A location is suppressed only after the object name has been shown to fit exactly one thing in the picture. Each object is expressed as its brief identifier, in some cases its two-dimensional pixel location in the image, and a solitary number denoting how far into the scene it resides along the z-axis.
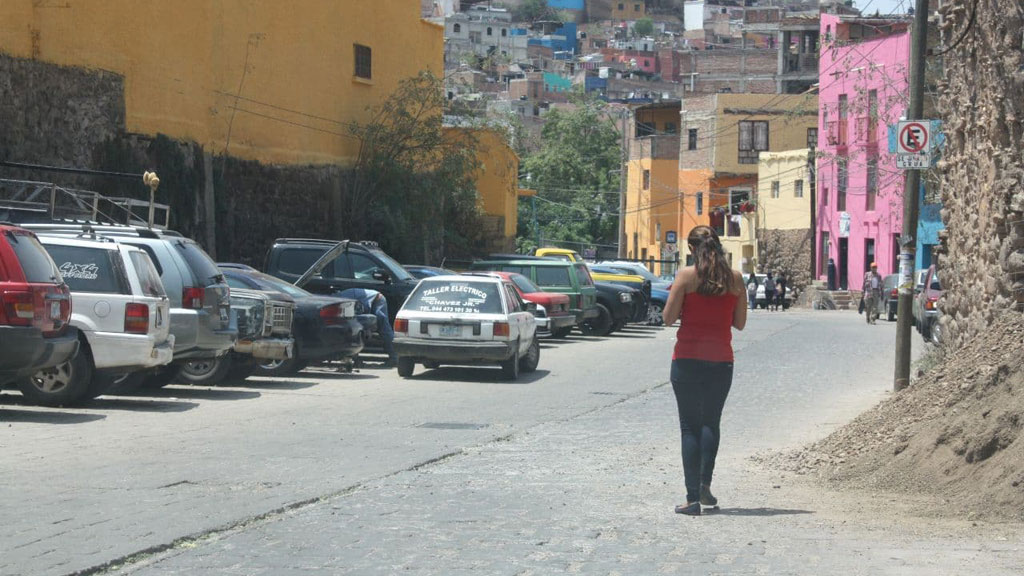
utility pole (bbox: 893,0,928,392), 18.06
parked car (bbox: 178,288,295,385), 19.31
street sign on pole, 17.56
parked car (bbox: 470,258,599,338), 33.53
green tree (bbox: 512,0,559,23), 195.88
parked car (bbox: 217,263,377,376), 21.31
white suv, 15.91
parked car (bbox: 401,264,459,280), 29.56
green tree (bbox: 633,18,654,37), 189.75
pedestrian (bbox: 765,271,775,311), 61.50
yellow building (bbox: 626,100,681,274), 89.12
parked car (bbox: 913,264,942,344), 29.56
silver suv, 17.66
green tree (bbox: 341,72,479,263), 41.62
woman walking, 9.79
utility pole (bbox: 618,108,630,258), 65.03
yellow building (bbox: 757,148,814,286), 71.06
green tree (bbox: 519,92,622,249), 95.44
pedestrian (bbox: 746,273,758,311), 62.88
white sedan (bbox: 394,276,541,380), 21.72
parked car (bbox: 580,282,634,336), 36.50
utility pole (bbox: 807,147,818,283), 67.75
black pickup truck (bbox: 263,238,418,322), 26.08
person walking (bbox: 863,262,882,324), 45.03
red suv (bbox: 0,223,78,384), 13.99
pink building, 54.84
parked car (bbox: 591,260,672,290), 44.28
